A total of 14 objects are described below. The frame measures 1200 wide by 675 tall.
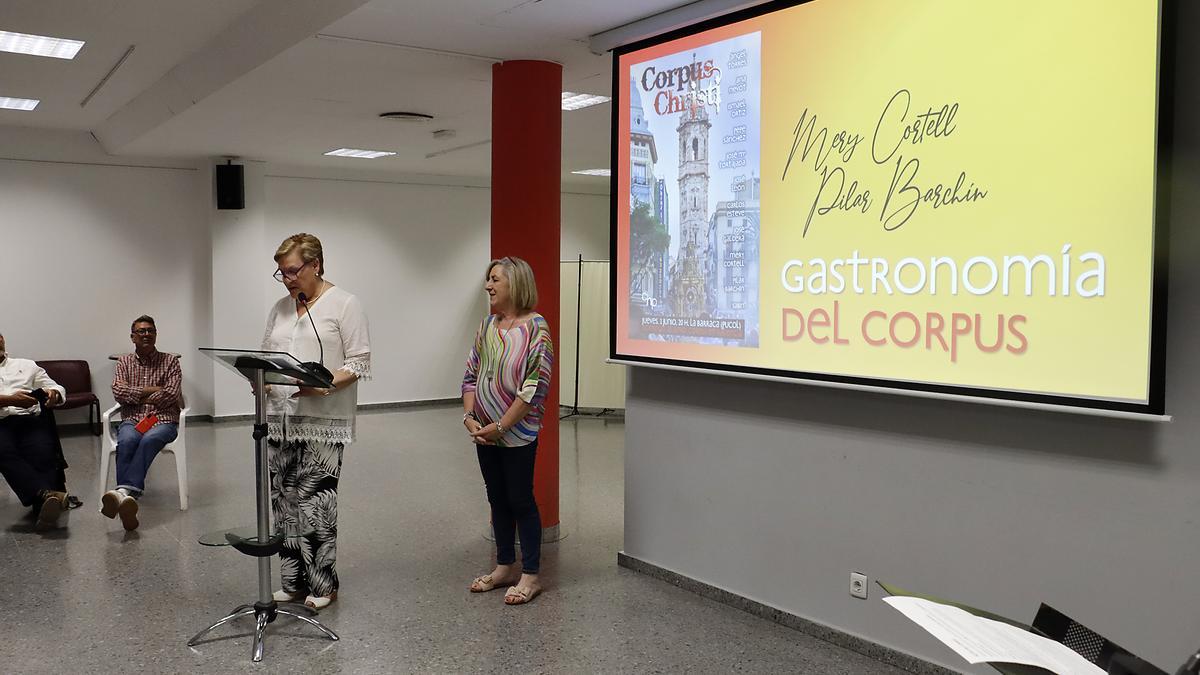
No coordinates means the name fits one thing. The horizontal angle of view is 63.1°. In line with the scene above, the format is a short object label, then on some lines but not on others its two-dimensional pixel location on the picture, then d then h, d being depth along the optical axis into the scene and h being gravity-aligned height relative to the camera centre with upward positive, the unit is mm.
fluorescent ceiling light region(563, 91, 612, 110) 6492 +1364
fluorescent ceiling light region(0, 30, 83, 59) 5754 +1512
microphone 3740 -254
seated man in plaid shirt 6077 -684
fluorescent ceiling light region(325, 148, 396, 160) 9438 +1432
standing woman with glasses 4094 -430
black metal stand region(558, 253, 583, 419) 10461 -132
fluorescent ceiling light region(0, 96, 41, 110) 7782 +1547
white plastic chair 6227 -1001
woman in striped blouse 4215 -426
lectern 3590 -718
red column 5223 +692
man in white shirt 5812 -849
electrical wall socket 3740 -1075
